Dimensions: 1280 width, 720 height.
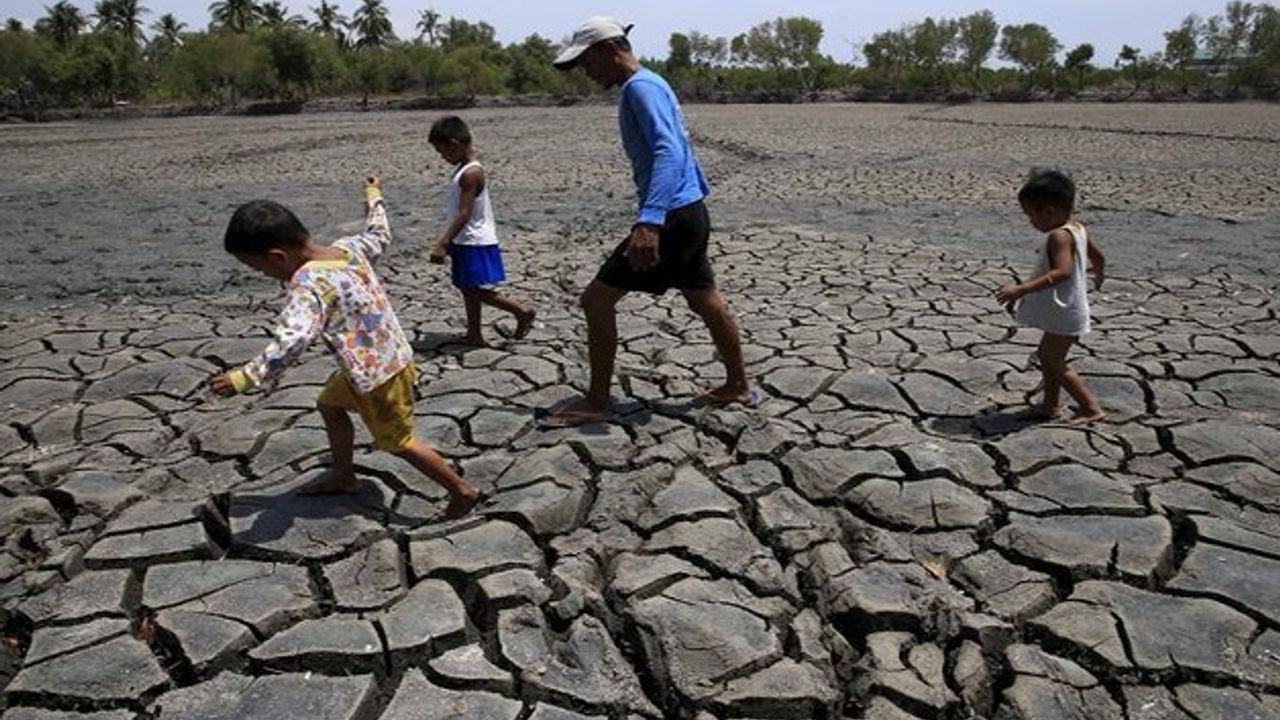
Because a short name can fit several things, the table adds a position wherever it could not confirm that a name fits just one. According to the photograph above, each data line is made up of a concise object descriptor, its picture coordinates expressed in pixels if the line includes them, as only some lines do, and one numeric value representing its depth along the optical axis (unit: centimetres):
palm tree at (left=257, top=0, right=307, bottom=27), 6544
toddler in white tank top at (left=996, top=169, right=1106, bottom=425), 331
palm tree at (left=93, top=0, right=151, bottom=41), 6219
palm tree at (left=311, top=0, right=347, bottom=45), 6750
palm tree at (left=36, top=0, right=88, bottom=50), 5750
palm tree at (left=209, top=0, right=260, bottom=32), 6341
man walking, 323
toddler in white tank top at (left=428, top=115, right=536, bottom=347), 435
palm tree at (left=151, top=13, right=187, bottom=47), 6291
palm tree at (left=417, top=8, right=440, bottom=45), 7506
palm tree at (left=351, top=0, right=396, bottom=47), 6669
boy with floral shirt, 254
